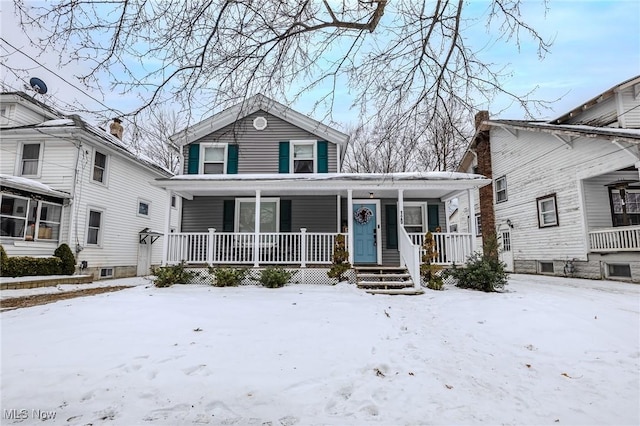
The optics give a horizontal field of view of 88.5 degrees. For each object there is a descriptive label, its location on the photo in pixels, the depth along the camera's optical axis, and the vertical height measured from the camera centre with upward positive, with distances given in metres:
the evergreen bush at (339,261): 9.55 -0.37
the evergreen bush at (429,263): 9.16 -0.42
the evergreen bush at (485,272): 8.16 -0.62
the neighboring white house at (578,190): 10.27 +2.14
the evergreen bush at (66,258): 11.41 -0.31
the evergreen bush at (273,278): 9.05 -0.81
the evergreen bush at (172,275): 9.14 -0.75
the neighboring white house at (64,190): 11.02 +2.19
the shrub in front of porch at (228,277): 9.25 -0.80
